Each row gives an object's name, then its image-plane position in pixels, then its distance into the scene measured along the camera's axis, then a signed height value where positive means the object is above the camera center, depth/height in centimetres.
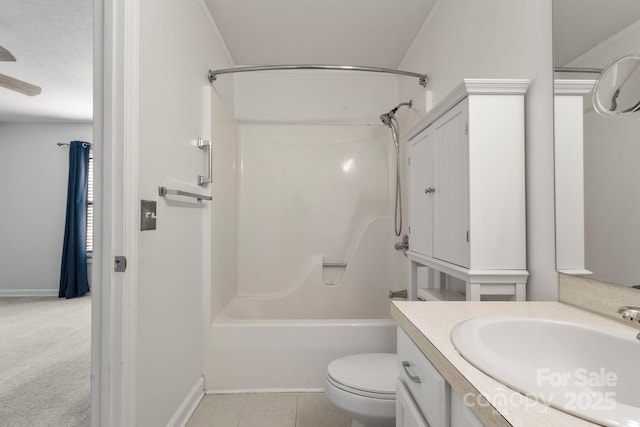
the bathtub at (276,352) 205 -84
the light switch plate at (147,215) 129 +0
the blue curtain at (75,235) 445 -25
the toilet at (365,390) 132 -71
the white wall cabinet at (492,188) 118 +10
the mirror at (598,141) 83 +21
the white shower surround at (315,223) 284 -6
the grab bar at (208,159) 198 +34
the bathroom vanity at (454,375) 46 -26
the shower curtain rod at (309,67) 212 +94
